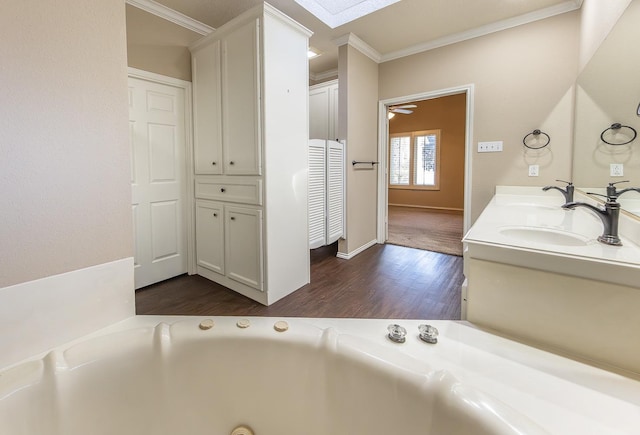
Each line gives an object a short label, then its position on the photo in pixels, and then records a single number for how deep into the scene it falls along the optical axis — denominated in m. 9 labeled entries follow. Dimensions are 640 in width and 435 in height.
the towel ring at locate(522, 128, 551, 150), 2.90
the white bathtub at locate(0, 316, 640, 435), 0.76
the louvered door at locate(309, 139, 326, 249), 3.02
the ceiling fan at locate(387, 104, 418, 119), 4.98
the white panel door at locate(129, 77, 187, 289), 2.61
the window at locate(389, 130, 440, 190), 7.78
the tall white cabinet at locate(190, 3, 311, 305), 2.30
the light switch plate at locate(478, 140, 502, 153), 3.15
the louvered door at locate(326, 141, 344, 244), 3.26
